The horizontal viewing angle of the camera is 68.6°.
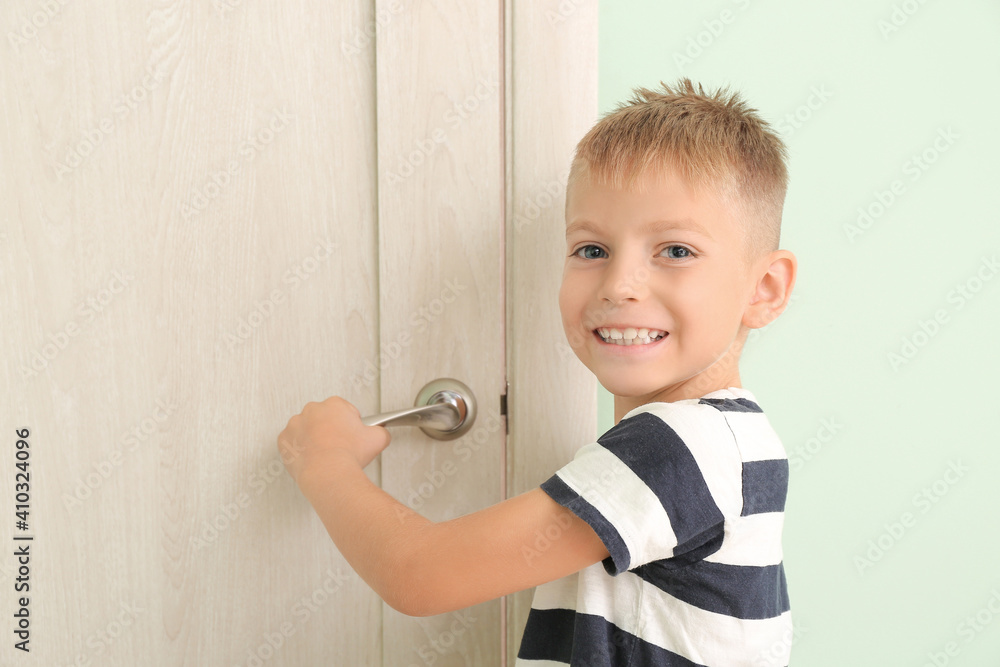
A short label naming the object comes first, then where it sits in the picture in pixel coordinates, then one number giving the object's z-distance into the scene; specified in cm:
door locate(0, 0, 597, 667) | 80
